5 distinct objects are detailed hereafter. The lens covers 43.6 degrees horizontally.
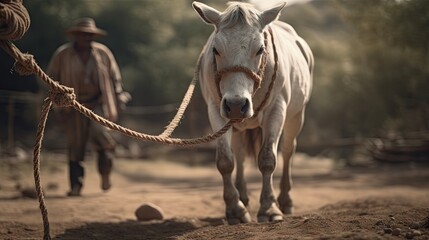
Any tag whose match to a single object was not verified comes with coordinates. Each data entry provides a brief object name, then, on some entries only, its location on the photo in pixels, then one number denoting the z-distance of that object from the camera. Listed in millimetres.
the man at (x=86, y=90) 7145
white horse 4133
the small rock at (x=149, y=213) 5156
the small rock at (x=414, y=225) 3546
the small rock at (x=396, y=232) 3253
